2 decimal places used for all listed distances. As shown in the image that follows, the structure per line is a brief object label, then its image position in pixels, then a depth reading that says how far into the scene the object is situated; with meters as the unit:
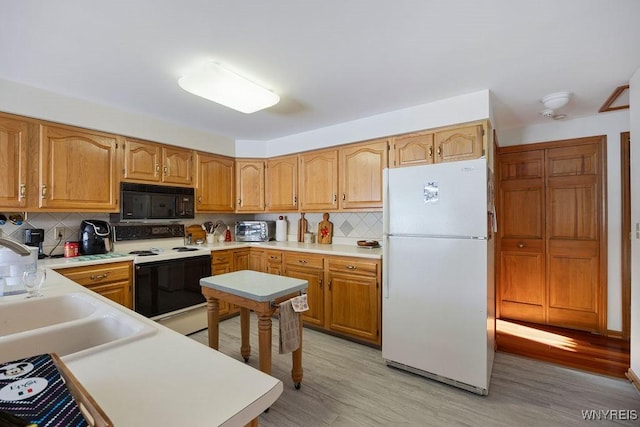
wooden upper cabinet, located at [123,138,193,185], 2.84
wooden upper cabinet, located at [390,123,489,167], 2.40
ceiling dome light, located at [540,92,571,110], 2.41
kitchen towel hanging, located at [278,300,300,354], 1.87
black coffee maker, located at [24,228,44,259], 2.38
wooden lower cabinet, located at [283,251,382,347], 2.65
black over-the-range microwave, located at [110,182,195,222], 2.81
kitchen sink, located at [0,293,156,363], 0.85
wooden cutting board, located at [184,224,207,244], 3.56
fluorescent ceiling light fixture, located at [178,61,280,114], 1.94
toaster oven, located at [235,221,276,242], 3.77
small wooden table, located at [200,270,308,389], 1.80
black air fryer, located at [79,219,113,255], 2.62
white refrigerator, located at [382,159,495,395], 1.95
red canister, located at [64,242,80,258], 2.51
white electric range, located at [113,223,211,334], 2.61
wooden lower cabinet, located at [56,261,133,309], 2.25
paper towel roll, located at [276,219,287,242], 3.95
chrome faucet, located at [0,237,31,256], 1.03
